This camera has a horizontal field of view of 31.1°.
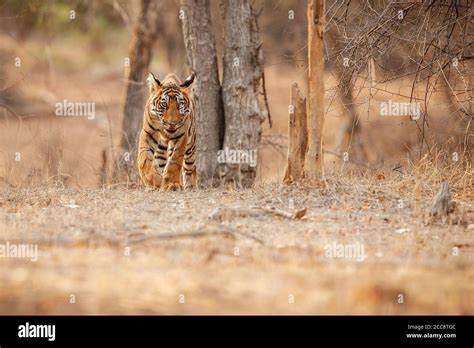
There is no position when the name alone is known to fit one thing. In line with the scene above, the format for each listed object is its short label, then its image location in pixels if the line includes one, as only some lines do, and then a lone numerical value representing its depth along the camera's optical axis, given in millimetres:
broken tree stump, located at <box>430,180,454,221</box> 9539
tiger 12062
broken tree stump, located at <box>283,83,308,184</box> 11031
